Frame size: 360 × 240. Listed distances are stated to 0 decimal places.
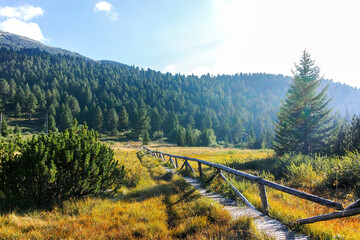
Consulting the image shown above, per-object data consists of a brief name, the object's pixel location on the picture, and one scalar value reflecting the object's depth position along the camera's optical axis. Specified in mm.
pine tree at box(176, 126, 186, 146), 66156
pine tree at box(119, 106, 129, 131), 86938
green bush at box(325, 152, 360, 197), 6762
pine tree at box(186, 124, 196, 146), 67206
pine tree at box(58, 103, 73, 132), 74812
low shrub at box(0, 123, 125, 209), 4906
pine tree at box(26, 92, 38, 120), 86062
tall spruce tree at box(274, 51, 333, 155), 17938
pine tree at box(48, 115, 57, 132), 66812
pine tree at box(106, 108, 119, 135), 81750
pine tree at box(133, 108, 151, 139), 80375
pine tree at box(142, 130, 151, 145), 63750
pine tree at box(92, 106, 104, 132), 82000
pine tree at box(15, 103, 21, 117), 83562
